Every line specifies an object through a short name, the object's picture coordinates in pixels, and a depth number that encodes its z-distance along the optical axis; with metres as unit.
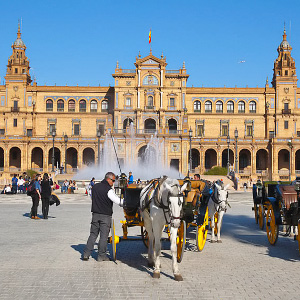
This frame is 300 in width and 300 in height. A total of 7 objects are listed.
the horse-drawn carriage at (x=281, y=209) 9.92
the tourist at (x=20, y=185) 35.84
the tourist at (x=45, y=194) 16.47
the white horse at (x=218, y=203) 11.00
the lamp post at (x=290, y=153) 59.25
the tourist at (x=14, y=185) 34.38
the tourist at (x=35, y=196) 16.59
